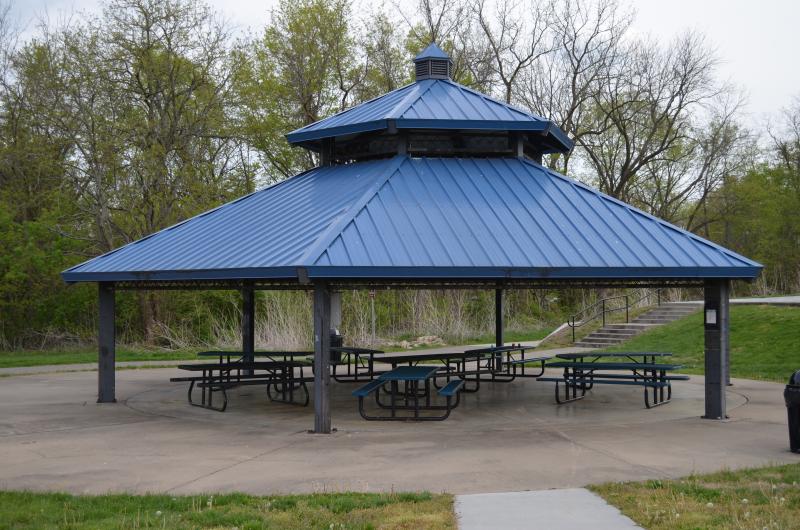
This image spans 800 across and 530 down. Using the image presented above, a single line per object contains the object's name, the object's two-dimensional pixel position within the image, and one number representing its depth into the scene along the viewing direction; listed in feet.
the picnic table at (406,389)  36.47
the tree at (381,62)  113.50
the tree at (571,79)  120.88
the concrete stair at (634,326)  81.76
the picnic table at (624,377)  40.55
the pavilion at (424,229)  34.24
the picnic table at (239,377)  41.50
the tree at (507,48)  119.64
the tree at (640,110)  123.65
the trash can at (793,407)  28.04
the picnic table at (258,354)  46.55
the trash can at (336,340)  70.59
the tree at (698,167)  146.51
